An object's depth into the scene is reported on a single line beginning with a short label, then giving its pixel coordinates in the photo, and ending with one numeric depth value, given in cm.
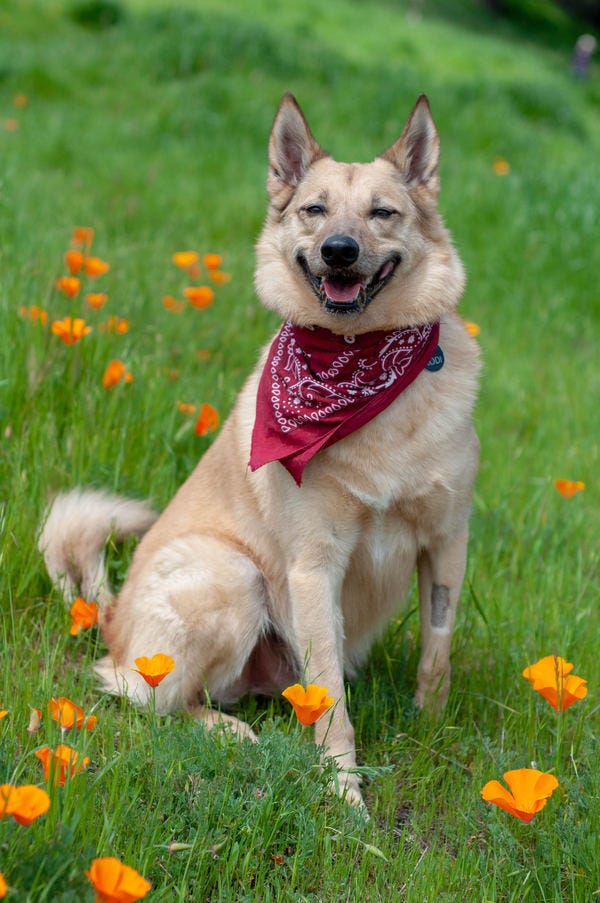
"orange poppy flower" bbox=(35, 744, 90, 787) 370
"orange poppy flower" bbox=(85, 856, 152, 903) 285
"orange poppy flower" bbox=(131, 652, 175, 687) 400
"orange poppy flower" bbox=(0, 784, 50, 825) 298
